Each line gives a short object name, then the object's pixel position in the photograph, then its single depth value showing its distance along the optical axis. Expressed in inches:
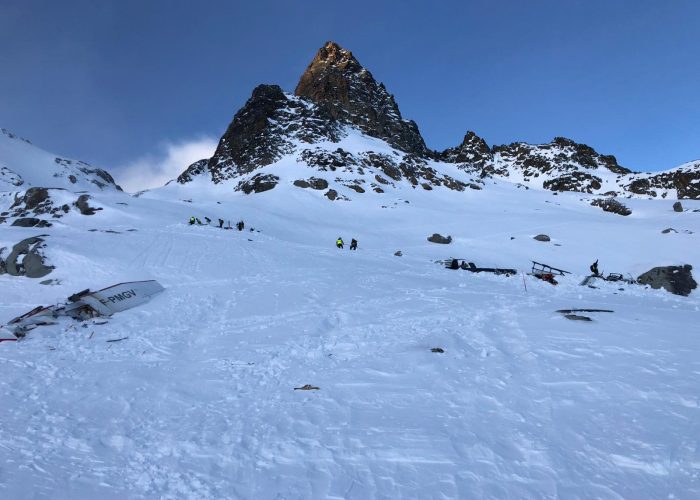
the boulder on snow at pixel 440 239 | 1525.5
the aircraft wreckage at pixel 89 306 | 458.6
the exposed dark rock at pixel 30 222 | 1235.7
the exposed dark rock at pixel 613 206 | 2402.8
